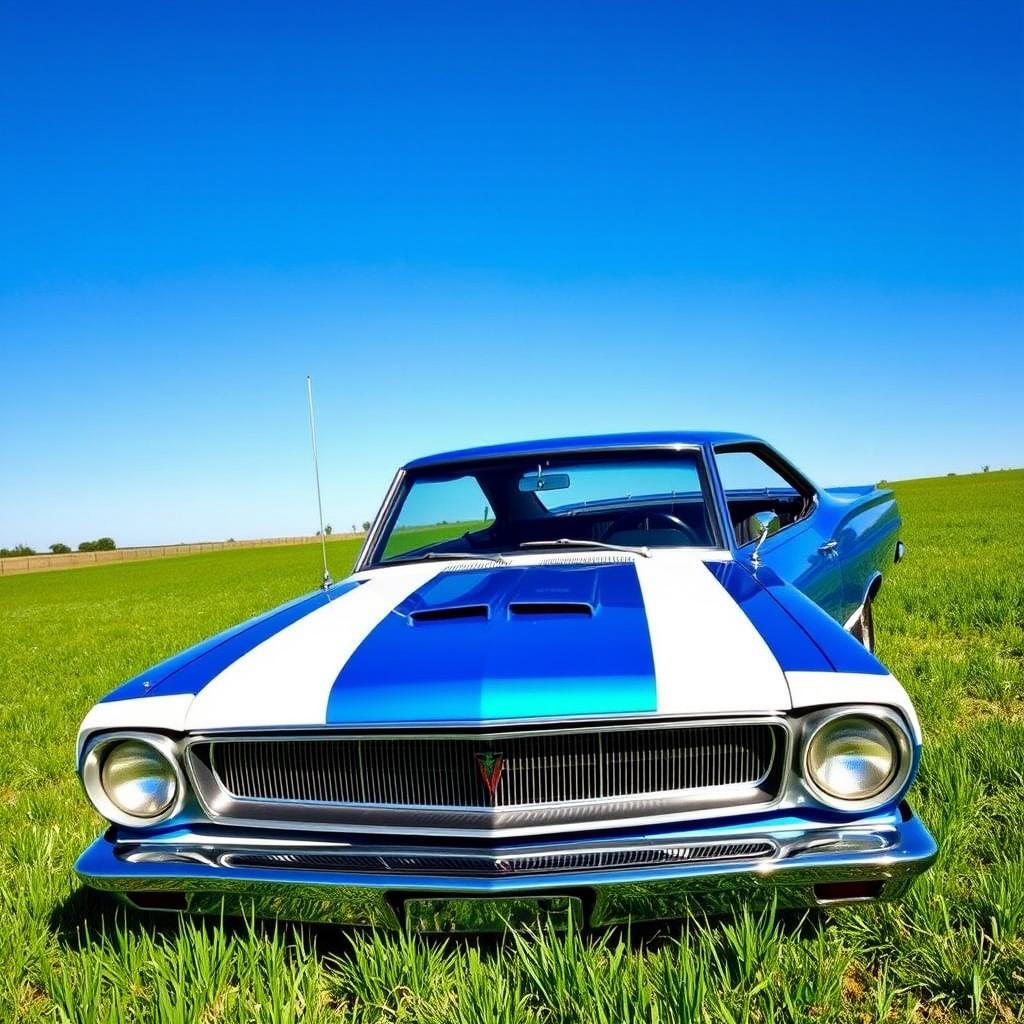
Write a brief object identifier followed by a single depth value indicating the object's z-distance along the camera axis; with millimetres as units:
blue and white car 1562
